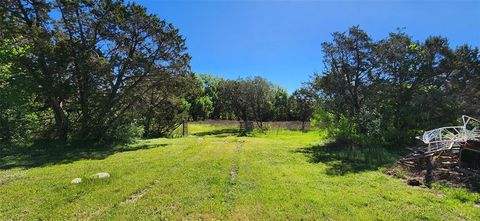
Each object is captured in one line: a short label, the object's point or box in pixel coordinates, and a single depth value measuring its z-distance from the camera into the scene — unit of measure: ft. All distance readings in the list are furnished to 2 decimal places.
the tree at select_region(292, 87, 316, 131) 115.55
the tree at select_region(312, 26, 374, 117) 53.03
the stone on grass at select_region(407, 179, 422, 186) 23.80
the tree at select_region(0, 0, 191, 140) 44.62
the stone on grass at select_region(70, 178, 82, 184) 21.63
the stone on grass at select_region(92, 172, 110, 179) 23.32
